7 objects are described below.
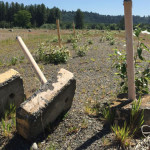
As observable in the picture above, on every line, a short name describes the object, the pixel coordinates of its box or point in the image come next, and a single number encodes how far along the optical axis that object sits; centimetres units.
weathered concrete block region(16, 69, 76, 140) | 247
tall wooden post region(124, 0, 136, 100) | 252
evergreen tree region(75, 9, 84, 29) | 8000
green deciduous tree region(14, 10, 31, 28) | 7431
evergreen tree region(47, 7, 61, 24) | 8950
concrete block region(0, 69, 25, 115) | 323
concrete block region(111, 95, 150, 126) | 269
